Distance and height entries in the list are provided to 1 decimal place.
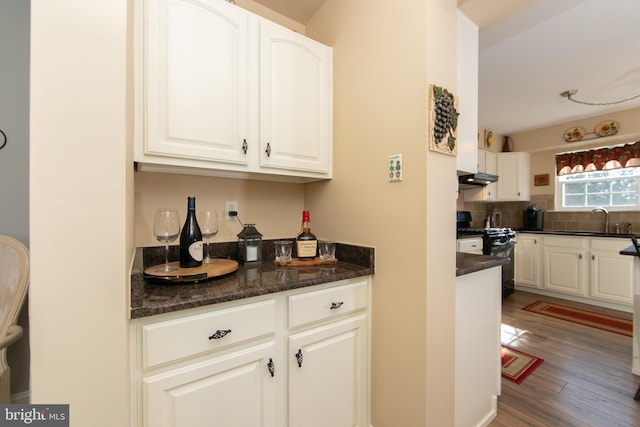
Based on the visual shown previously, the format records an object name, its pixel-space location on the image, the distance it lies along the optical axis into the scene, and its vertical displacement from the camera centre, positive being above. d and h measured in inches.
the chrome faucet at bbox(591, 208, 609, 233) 142.3 -1.7
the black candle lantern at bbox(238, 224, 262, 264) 59.3 -7.0
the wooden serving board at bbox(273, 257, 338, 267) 57.6 -10.7
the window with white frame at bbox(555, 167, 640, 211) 137.6 +14.3
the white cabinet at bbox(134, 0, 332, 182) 44.1 +23.4
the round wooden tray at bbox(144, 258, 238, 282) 41.4 -10.0
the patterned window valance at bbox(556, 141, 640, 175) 135.4 +31.1
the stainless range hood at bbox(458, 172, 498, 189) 116.1 +16.3
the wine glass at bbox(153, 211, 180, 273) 44.7 -2.2
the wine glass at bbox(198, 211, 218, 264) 53.1 -2.0
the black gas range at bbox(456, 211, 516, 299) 126.1 -13.2
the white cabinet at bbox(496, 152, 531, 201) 164.9 +24.6
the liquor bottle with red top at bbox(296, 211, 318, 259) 60.1 -7.4
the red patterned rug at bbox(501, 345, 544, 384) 76.1 -46.9
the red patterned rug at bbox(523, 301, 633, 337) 108.1 -46.5
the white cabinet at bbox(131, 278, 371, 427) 33.6 -22.7
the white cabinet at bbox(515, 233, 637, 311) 124.5 -28.5
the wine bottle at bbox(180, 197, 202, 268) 48.4 -5.7
